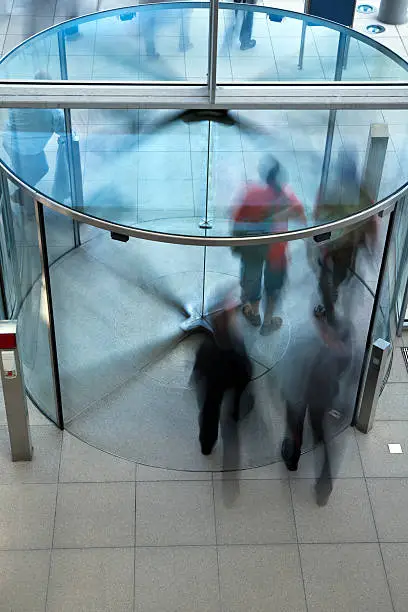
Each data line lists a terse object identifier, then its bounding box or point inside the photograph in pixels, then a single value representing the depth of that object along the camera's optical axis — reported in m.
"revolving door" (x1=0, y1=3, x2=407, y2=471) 6.27
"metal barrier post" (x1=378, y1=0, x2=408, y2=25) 9.44
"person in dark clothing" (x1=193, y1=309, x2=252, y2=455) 7.20
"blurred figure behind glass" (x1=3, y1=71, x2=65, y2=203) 6.47
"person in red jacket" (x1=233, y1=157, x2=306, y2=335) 6.00
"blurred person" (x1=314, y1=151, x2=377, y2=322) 8.53
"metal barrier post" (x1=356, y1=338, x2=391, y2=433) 6.96
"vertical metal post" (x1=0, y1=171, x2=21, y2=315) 7.05
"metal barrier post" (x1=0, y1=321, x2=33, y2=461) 6.42
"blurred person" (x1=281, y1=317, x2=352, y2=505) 7.08
